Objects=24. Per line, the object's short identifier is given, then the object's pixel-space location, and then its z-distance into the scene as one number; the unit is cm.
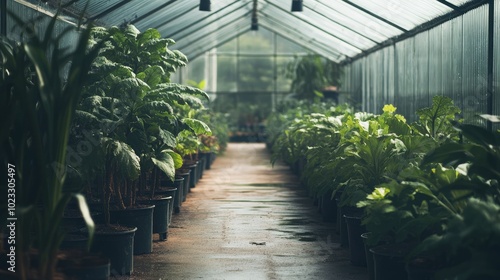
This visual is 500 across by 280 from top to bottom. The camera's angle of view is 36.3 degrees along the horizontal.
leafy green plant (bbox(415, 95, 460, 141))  552
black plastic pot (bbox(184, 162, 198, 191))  965
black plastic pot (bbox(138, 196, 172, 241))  618
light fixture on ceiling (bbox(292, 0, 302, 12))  1013
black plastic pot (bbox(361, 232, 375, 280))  449
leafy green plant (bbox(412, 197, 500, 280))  301
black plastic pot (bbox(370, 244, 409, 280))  397
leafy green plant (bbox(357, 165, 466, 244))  371
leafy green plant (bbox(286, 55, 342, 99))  1831
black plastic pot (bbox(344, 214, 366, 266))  519
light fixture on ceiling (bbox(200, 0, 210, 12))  981
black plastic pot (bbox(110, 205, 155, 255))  538
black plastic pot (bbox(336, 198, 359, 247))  597
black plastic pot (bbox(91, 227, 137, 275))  478
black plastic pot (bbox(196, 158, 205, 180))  1136
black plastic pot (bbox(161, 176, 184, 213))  760
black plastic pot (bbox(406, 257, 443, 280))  359
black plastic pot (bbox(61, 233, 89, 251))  445
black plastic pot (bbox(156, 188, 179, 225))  681
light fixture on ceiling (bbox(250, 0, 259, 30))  1697
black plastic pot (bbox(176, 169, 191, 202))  854
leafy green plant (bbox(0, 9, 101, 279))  291
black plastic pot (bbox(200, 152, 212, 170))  1340
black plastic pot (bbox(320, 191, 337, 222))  736
